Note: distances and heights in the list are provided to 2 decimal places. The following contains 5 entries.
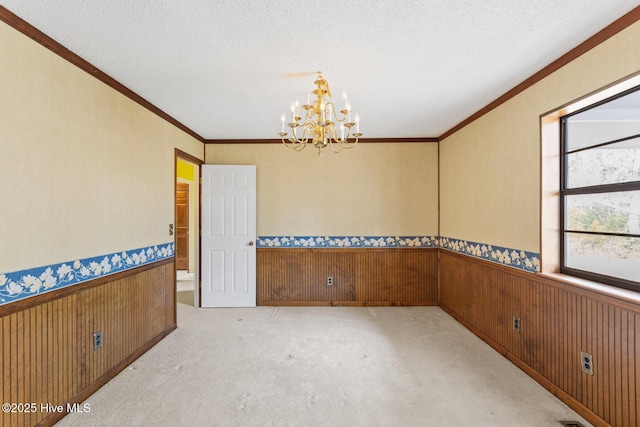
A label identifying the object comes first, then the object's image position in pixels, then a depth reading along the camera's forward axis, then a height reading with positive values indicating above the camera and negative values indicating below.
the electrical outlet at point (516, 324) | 2.57 -1.01
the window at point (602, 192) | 1.82 +0.16
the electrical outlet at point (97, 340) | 2.22 -1.01
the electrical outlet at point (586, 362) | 1.90 -1.00
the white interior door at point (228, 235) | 4.20 -0.33
